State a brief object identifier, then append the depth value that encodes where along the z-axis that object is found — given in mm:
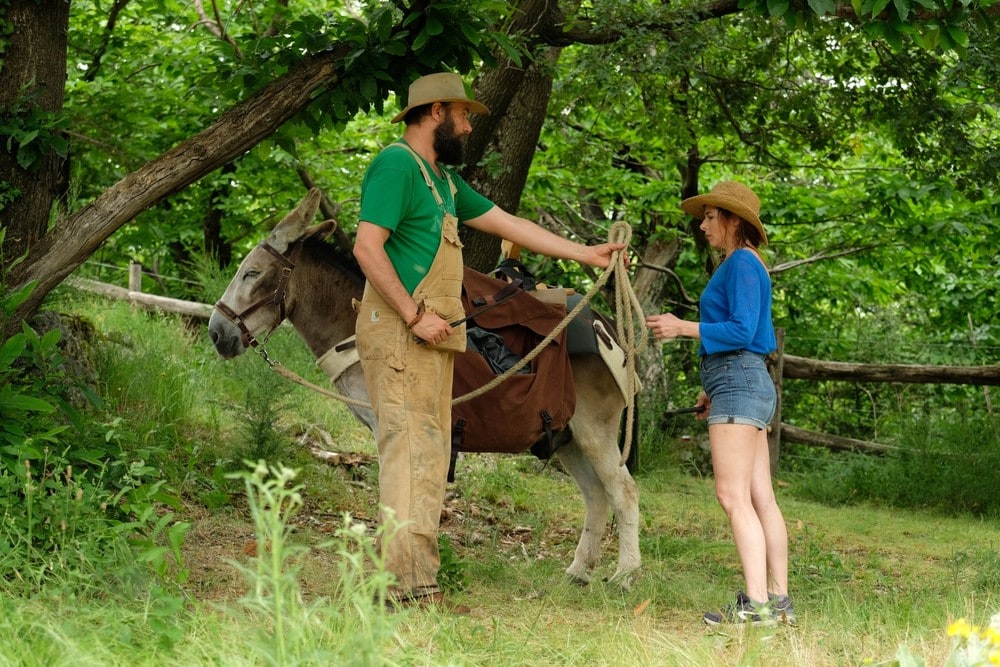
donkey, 6156
